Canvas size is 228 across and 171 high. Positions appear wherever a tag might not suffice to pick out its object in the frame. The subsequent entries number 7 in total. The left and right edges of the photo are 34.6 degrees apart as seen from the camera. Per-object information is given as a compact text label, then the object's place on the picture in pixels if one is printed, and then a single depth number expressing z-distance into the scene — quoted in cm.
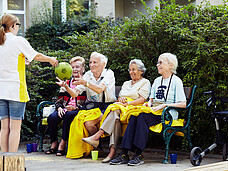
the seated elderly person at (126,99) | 496
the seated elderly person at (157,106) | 467
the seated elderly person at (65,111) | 545
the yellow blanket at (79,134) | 523
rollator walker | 455
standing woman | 423
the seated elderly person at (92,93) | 523
